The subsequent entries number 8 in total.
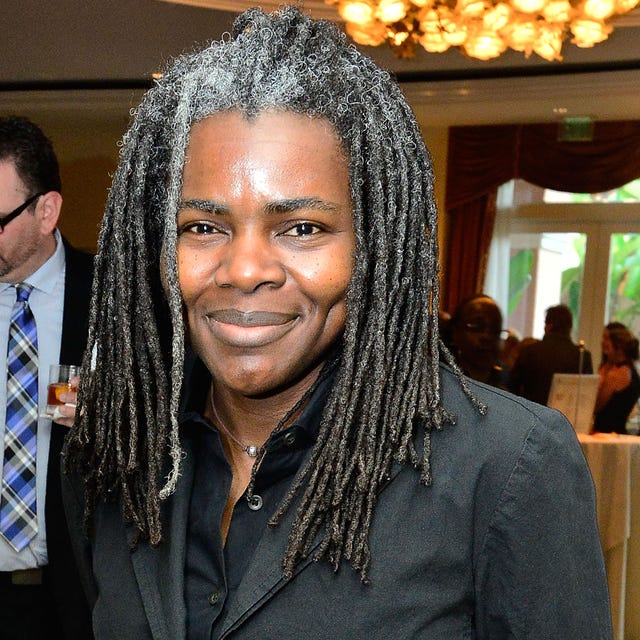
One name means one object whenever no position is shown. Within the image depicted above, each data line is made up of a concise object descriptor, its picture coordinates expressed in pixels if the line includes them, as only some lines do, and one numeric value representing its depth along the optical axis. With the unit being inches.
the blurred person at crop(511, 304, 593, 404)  234.5
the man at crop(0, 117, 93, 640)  95.8
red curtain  336.8
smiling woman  40.8
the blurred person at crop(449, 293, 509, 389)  169.6
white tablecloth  170.7
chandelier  187.2
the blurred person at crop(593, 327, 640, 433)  247.0
